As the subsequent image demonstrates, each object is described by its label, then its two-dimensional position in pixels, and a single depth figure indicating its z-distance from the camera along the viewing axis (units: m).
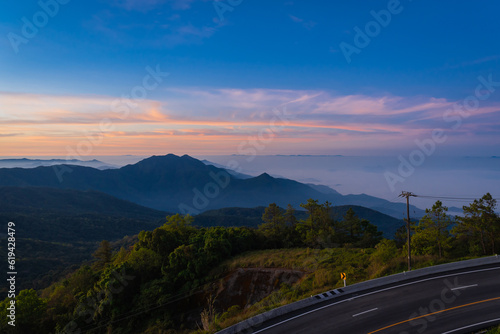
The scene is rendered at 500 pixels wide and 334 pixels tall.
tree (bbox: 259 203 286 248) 48.38
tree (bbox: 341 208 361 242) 49.91
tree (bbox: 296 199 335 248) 45.22
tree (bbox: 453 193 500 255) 29.67
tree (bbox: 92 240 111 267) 54.79
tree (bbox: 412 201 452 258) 31.09
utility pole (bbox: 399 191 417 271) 24.32
